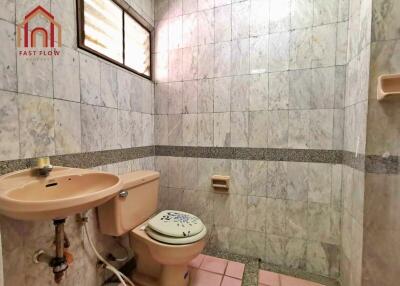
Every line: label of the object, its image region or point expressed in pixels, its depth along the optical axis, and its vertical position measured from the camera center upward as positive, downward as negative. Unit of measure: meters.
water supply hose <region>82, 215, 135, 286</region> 1.21 -0.89
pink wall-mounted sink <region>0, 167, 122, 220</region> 0.67 -0.25
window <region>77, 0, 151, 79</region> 1.28 +0.77
